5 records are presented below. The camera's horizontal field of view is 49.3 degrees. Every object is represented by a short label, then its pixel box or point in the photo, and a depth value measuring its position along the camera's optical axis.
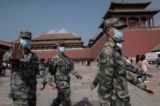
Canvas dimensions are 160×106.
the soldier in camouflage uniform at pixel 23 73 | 2.24
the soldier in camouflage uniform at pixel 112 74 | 1.88
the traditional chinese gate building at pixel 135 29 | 25.77
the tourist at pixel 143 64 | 6.95
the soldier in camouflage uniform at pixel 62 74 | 3.12
